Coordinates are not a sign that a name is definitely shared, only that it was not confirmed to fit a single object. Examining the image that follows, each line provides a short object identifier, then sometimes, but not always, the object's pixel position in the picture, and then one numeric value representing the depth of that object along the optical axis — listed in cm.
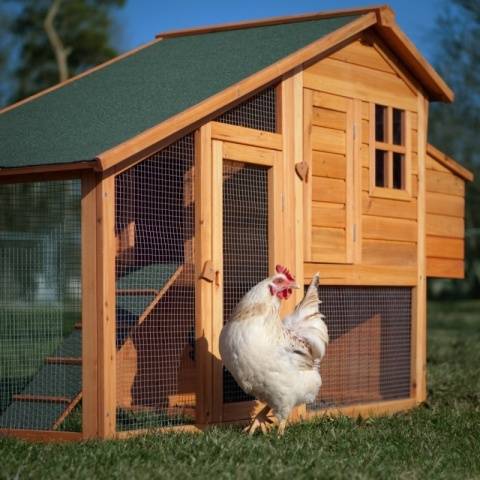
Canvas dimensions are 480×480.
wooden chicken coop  664
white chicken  675
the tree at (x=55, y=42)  2636
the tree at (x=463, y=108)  1989
